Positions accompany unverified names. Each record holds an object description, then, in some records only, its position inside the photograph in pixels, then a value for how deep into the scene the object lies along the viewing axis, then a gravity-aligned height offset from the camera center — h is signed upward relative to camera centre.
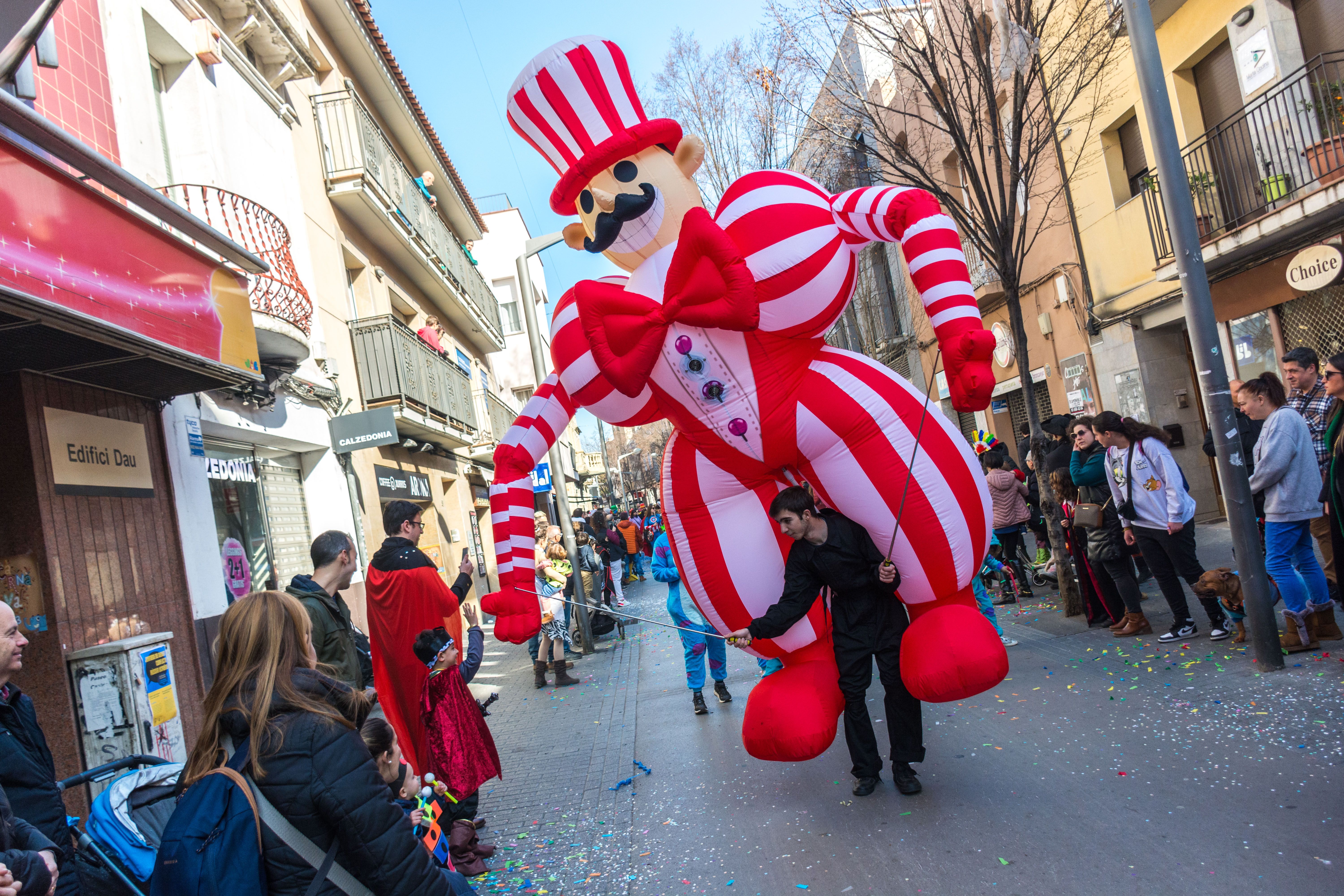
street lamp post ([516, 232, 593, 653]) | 11.43 +2.11
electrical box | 5.49 -0.63
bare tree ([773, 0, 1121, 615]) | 7.79 +3.22
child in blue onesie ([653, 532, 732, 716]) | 7.16 -1.19
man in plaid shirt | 5.91 -0.15
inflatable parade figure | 3.91 +0.47
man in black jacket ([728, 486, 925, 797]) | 4.22 -0.70
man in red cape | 4.86 -0.41
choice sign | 9.59 +1.14
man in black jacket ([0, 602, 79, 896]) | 2.76 -0.48
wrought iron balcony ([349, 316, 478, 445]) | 13.45 +2.59
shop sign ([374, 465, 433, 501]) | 14.23 +0.98
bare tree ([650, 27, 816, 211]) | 11.71 +5.33
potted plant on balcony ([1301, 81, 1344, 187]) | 9.18 +2.44
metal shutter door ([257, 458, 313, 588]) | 10.56 +0.57
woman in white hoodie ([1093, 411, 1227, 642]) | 6.31 -0.71
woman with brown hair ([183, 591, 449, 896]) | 2.18 -0.46
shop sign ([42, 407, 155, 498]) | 6.16 +1.03
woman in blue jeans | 5.45 -0.80
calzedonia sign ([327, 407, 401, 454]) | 11.94 +1.55
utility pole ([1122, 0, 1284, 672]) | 5.33 +0.36
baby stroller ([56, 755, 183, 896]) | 2.84 -0.76
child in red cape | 4.75 -1.02
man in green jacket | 4.29 -0.20
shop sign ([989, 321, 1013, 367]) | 17.31 +1.65
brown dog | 6.07 -1.31
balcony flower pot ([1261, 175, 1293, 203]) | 10.13 +2.16
